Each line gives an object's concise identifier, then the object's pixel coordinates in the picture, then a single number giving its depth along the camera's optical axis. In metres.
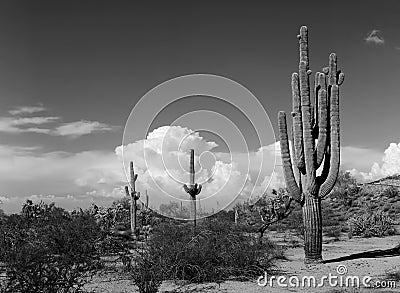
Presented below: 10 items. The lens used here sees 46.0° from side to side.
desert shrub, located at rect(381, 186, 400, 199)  34.81
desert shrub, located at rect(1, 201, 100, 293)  7.48
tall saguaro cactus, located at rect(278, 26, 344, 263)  13.31
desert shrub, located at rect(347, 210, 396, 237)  22.95
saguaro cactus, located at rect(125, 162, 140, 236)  26.13
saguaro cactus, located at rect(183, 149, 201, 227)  18.94
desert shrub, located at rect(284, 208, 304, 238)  23.92
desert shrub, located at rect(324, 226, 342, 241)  23.14
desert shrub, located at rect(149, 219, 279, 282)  10.75
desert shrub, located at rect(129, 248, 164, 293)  8.70
